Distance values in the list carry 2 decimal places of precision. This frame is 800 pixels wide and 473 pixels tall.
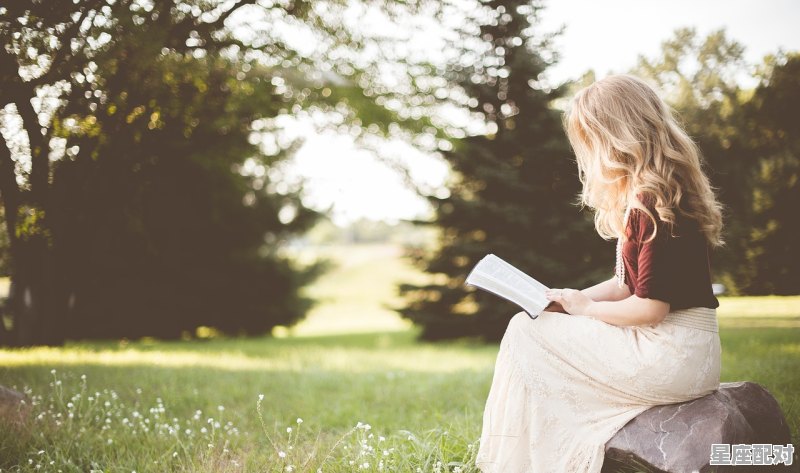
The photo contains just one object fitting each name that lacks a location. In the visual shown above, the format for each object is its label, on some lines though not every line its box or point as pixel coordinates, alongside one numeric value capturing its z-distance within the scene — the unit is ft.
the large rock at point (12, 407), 11.02
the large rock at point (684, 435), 7.12
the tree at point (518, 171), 25.94
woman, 7.46
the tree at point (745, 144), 16.70
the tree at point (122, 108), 14.10
